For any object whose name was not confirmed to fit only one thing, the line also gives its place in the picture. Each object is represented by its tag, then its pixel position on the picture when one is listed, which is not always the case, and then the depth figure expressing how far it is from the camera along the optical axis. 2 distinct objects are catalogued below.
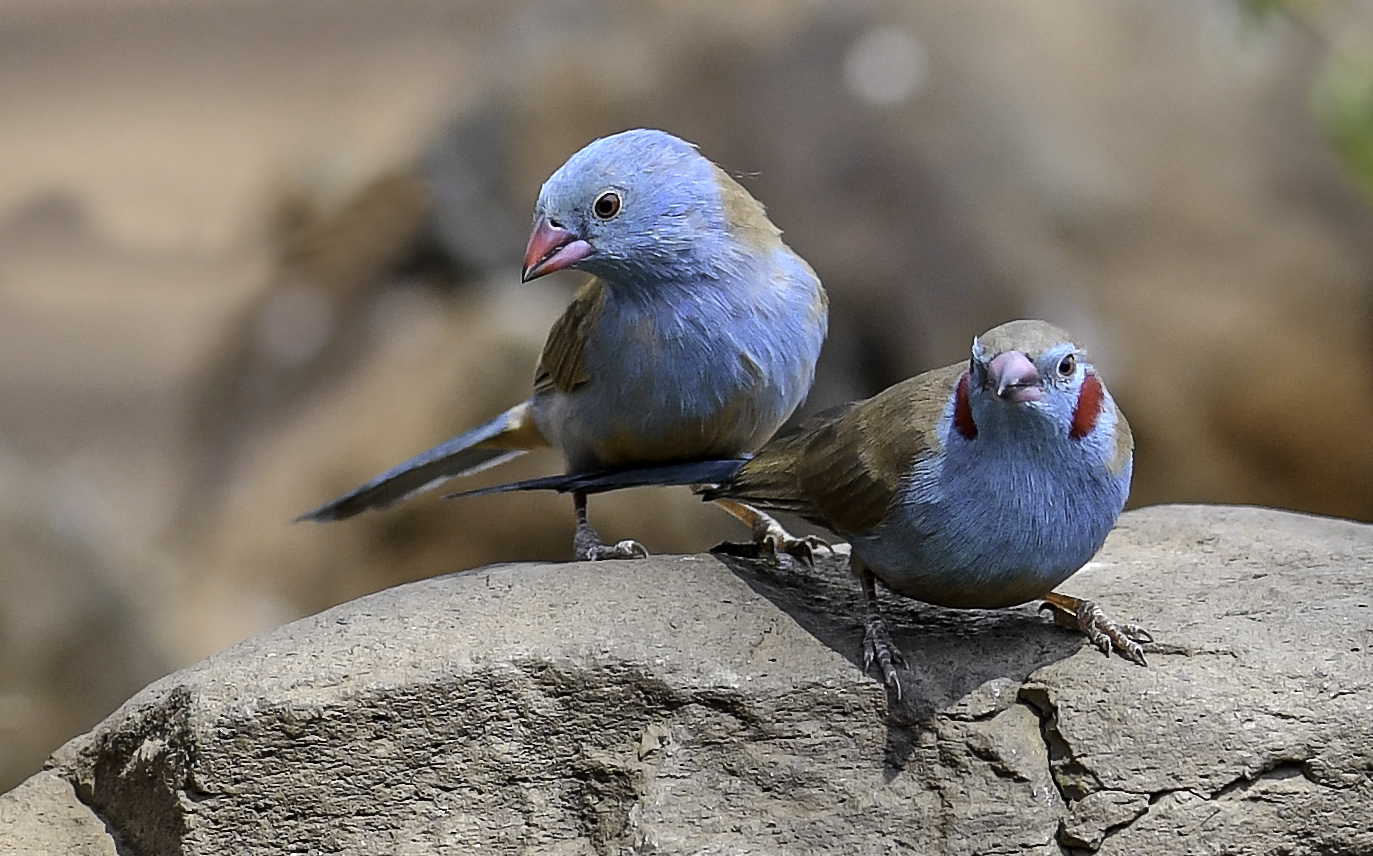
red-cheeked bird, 5.16
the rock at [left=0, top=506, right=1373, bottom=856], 5.57
